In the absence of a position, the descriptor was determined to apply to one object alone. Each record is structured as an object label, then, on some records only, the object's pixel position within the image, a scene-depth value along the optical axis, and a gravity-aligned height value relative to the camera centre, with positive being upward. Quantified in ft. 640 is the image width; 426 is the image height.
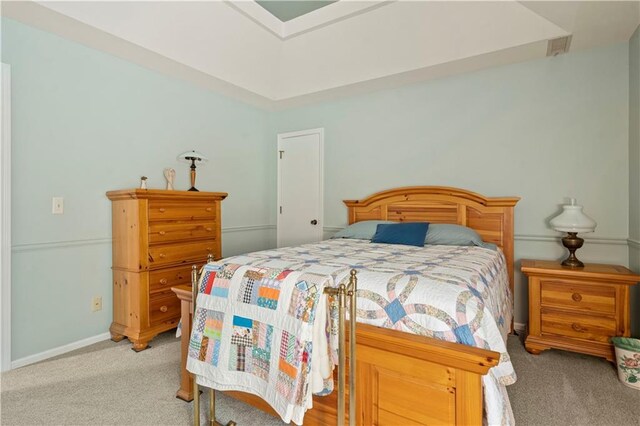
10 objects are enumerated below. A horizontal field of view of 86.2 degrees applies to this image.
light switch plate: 8.82 +0.12
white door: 14.43 +1.02
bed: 4.13 -2.22
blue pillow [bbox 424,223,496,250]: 9.67 -0.73
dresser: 9.09 -1.30
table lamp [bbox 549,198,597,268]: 8.79 -0.38
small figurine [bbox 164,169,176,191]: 10.96 +1.09
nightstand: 7.98 -2.33
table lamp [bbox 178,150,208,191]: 11.36 +1.79
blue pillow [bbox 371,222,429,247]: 9.75 -0.67
